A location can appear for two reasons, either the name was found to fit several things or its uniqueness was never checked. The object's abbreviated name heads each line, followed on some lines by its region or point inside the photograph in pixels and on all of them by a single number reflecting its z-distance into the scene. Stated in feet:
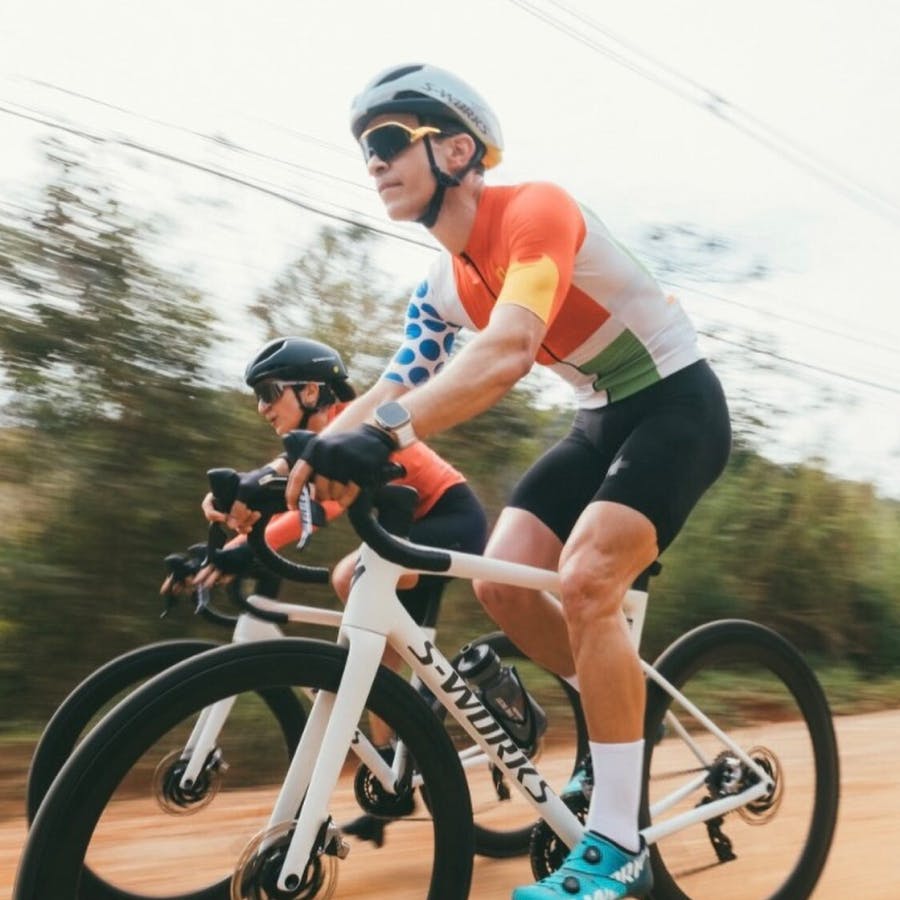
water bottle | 8.83
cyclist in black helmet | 10.94
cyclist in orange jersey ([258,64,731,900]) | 7.75
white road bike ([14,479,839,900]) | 6.43
